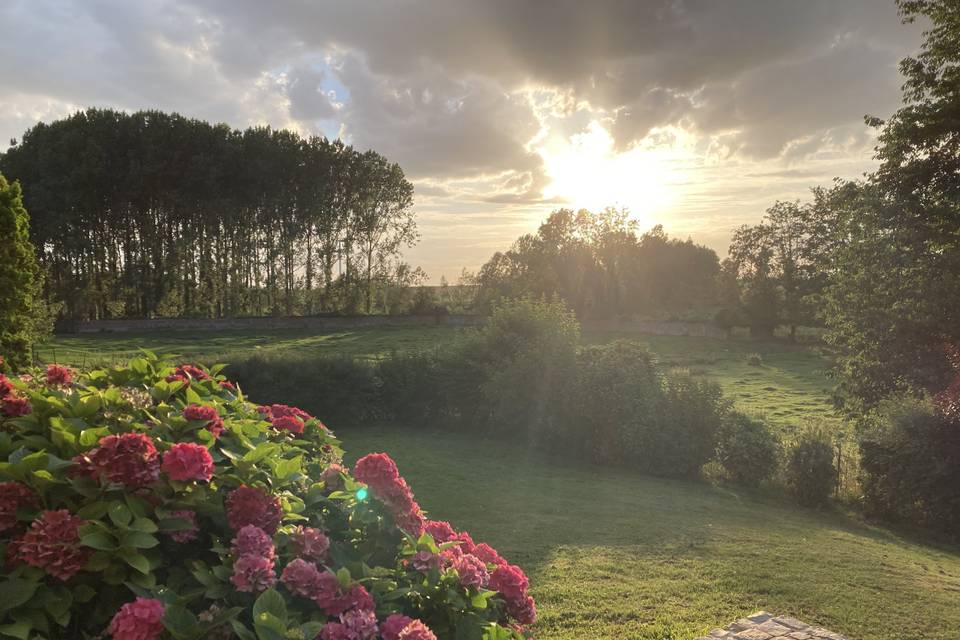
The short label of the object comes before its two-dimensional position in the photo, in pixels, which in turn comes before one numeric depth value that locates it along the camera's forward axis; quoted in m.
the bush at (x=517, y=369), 16.55
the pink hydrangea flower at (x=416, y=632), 2.03
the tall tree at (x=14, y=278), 12.35
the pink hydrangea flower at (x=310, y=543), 2.29
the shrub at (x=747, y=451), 13.64
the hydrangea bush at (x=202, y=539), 1.97
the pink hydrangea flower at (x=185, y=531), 2.18
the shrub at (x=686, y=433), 14.37
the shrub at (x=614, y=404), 14.88
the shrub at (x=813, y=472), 12.98
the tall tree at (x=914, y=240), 15.79
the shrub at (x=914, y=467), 11.61
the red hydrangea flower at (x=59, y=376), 3.14
